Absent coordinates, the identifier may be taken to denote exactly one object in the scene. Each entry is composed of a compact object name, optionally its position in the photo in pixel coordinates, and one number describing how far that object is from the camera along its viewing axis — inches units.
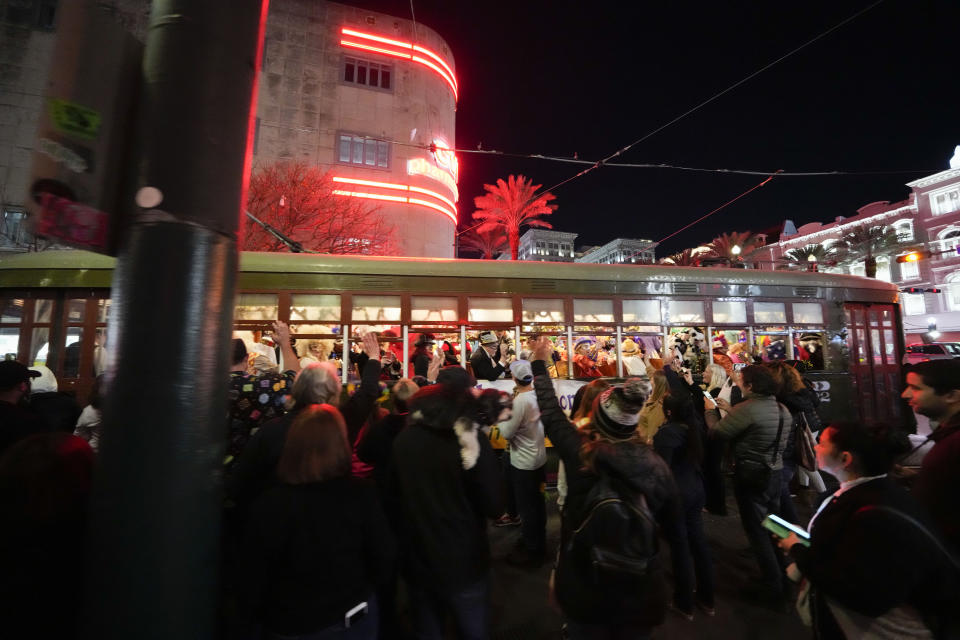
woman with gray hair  101.1
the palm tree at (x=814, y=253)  1707.7
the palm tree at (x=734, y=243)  1475.0
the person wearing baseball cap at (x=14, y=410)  105.3
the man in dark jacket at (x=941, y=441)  84.2
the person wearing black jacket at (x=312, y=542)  77.8
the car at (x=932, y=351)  897.2
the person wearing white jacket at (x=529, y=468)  187.5
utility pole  51.8
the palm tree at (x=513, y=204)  1179.3
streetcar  241.1
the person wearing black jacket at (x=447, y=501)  98.3
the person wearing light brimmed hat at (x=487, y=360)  265.9
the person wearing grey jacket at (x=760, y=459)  162.4
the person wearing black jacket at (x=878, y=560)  72.0
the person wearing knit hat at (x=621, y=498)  84.6
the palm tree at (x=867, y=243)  1587.1
